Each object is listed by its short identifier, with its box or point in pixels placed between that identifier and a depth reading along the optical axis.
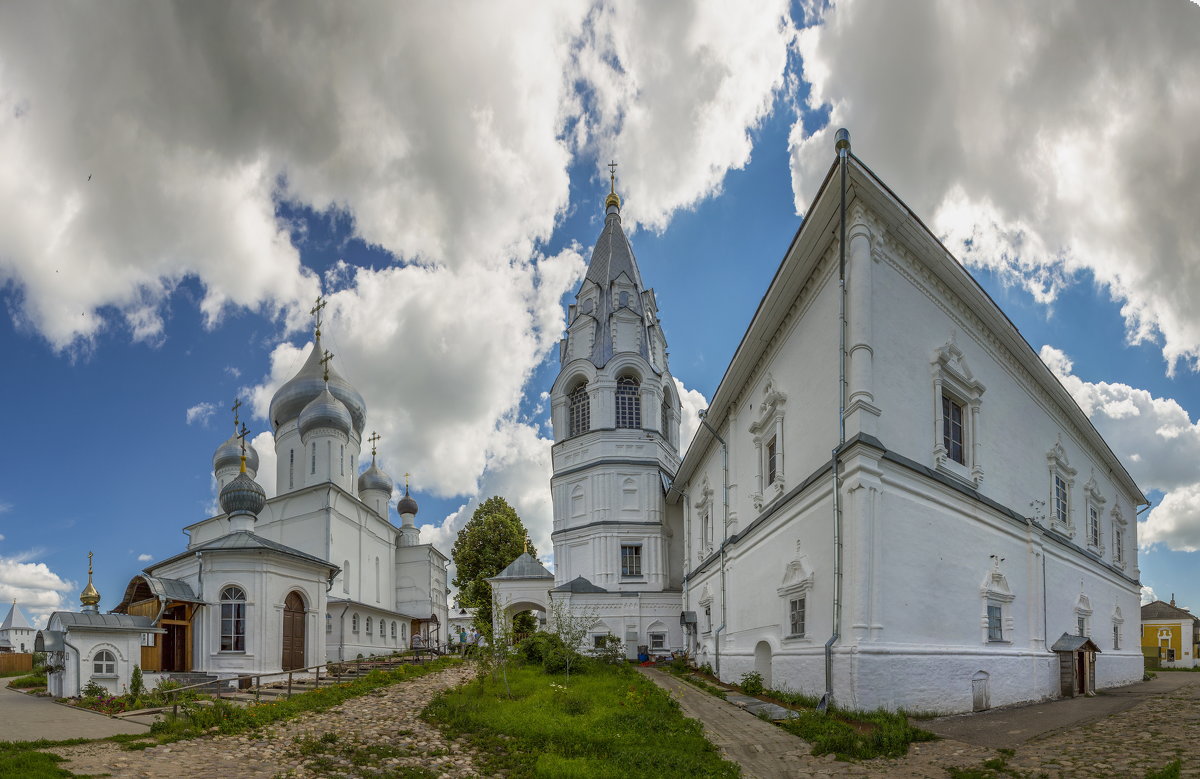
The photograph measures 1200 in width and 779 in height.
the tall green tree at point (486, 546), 41.28
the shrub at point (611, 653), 23.78
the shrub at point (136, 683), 15.28
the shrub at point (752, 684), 15.48
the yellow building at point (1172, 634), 48.84
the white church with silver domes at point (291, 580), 17.66
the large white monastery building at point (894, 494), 11.98
